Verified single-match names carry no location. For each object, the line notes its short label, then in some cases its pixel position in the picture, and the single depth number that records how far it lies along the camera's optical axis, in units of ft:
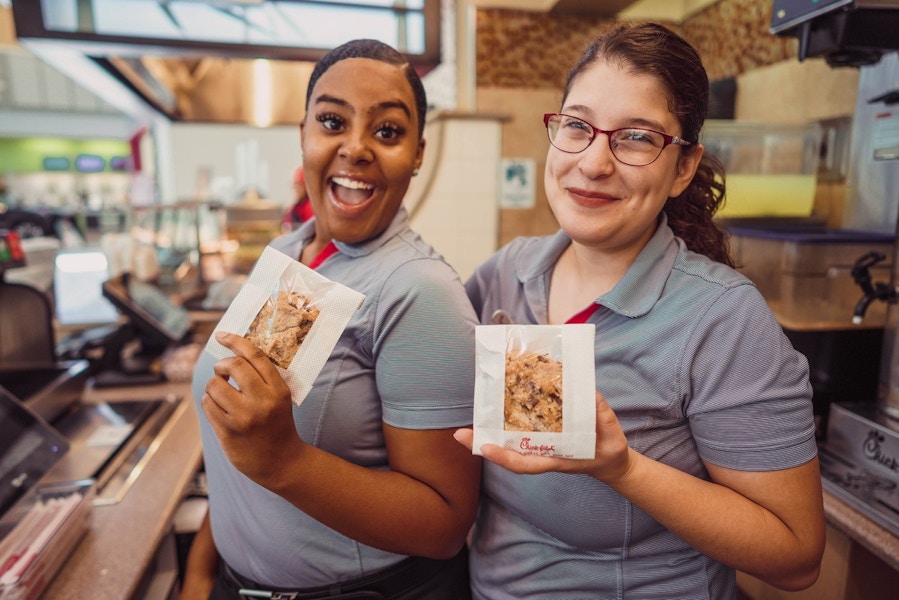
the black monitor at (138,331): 6.81
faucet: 4.45
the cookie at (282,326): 2.54
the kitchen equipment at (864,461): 4.09
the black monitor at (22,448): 3.99
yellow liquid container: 7.34
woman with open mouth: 2.67
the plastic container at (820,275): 5.41
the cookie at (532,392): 2.34
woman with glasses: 2.63
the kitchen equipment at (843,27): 4.41
